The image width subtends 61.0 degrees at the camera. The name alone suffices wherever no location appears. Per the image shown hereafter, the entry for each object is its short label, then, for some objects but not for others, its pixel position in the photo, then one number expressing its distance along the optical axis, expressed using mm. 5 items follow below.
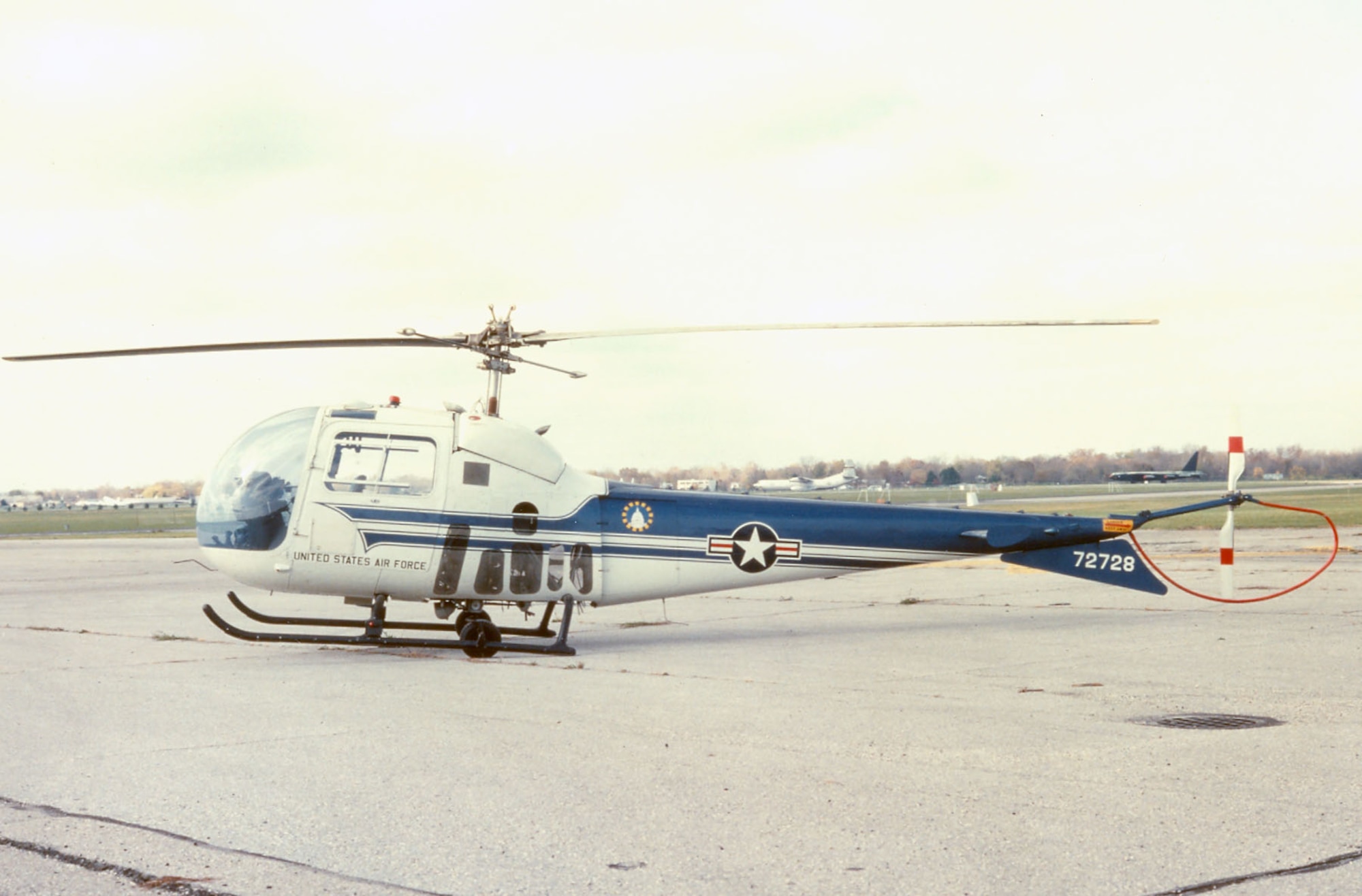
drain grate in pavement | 8641
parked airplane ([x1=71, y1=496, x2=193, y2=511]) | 178000
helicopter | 13391
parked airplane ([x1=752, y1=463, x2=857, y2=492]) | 108000
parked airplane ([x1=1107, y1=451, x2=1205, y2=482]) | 123062
